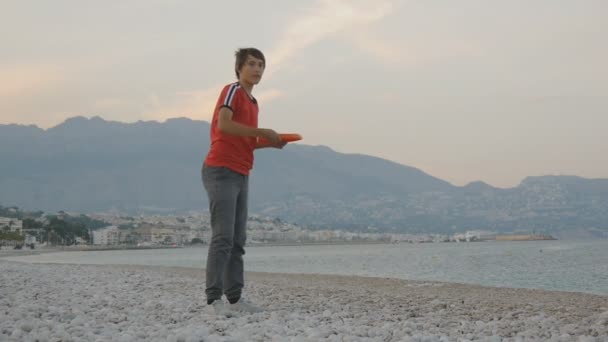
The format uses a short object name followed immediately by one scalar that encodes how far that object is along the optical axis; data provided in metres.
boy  5.38
